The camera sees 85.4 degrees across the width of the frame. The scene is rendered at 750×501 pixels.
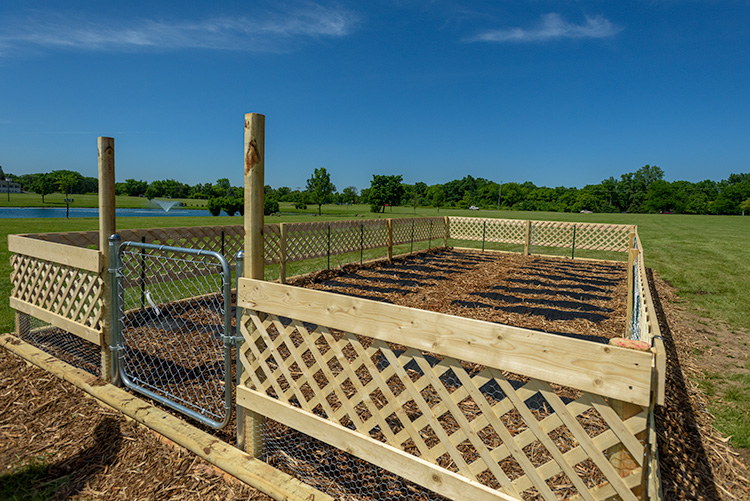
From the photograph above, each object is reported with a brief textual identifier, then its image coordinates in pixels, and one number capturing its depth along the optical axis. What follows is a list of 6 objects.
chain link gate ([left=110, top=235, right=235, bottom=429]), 2.77
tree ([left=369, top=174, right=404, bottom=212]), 63.41
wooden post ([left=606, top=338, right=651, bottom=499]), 1.41
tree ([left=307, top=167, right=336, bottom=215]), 53.06
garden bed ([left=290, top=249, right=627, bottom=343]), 6.32
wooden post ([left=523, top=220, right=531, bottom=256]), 13.52
